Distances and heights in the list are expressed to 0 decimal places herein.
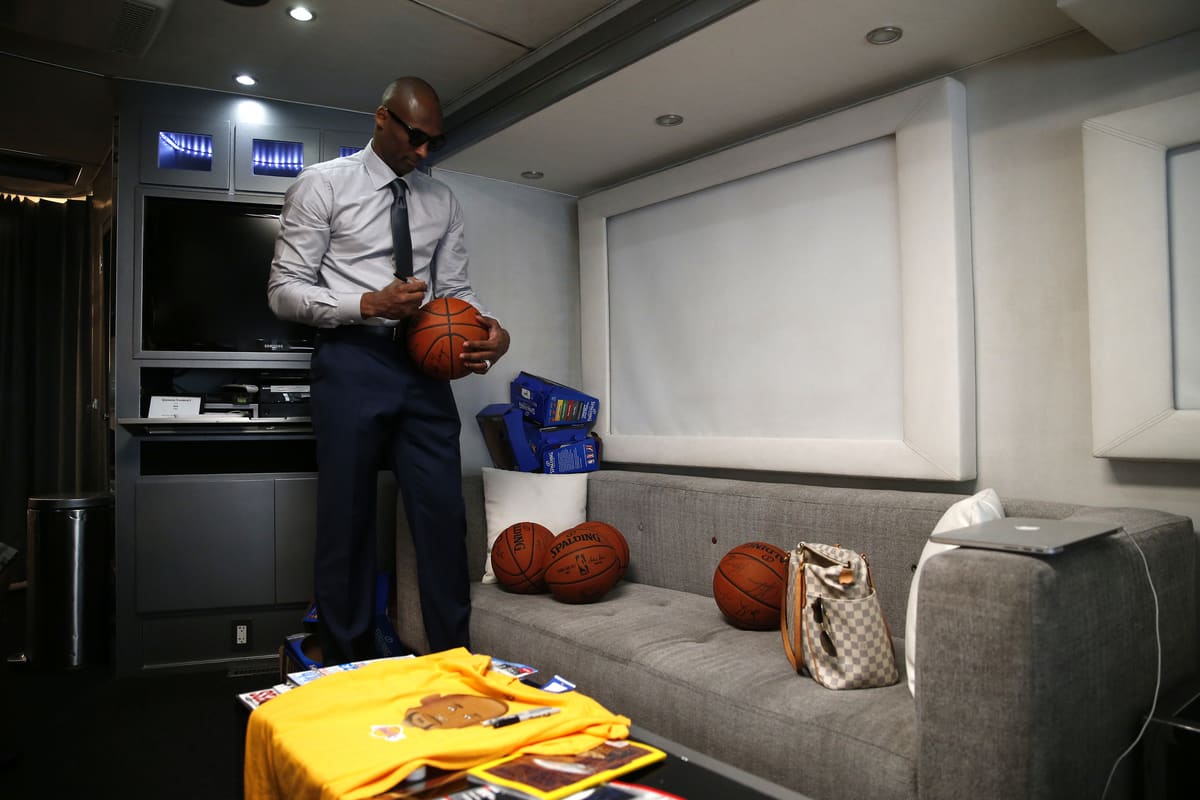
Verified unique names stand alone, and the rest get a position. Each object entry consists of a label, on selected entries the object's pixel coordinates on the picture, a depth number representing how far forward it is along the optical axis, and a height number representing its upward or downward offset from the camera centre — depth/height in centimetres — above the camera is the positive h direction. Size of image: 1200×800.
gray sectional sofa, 127 -54
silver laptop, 129 -21
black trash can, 339 -70
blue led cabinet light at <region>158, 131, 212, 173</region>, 335 +123
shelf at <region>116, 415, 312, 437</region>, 311 +1
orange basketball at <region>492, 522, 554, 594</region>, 271 -47
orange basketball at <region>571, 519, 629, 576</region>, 267 -40
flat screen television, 334 +67
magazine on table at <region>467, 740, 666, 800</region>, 109 -52
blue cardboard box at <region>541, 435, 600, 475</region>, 330 -15
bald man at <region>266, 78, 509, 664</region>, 250 +18
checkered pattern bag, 172 -47
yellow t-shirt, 113 -49
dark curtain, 503 +49
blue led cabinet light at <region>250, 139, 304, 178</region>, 347 +123
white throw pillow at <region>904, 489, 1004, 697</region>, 168 -23
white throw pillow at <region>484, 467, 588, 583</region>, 303 -31
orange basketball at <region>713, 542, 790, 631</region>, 220 -48
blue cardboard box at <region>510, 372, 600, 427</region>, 337 +10
